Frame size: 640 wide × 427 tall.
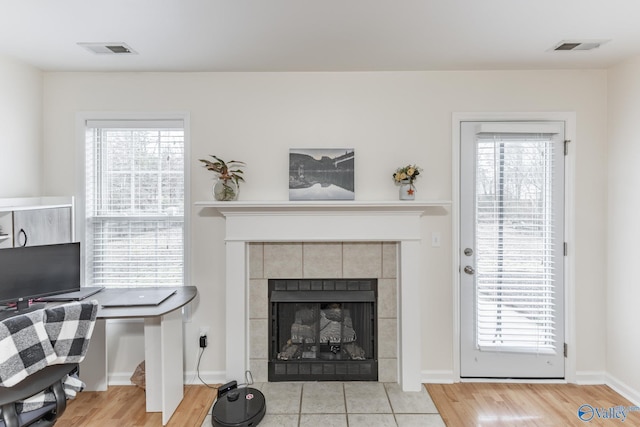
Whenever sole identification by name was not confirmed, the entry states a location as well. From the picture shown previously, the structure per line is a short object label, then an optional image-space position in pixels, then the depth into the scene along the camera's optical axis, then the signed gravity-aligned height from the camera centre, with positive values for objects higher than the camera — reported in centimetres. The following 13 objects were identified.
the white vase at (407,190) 288 +17
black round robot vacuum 235 -131
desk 234 -91
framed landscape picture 293 +33
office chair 144 -61
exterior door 294 -28
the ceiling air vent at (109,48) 243 +112
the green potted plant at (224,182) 282 +24
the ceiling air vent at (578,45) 241 +113
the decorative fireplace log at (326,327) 308 -96
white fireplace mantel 288 -18
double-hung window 303 +4
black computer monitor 230 -39
